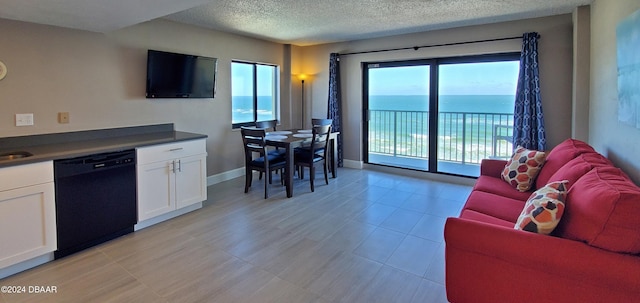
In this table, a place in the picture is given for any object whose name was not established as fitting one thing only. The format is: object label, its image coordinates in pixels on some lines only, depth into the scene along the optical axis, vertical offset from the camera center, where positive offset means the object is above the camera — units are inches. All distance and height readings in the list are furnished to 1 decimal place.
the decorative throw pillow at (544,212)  69.5 -17.1
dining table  175.2 -6.9
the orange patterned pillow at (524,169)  123.4 -14.4
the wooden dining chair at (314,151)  186.4 -11.9
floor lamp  258.4 +21.4
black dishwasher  110.0 -23.4
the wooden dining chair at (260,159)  174.4 -14.5
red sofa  58.8 -23.3
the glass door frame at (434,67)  189.8 +37.9
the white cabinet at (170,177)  132.8 -19.1
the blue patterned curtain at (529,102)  171.0 +13.8
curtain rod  181.3 +49.6
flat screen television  162.6 +27.8
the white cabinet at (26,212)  97.3 -24.1
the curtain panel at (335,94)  241.0 +25.3
